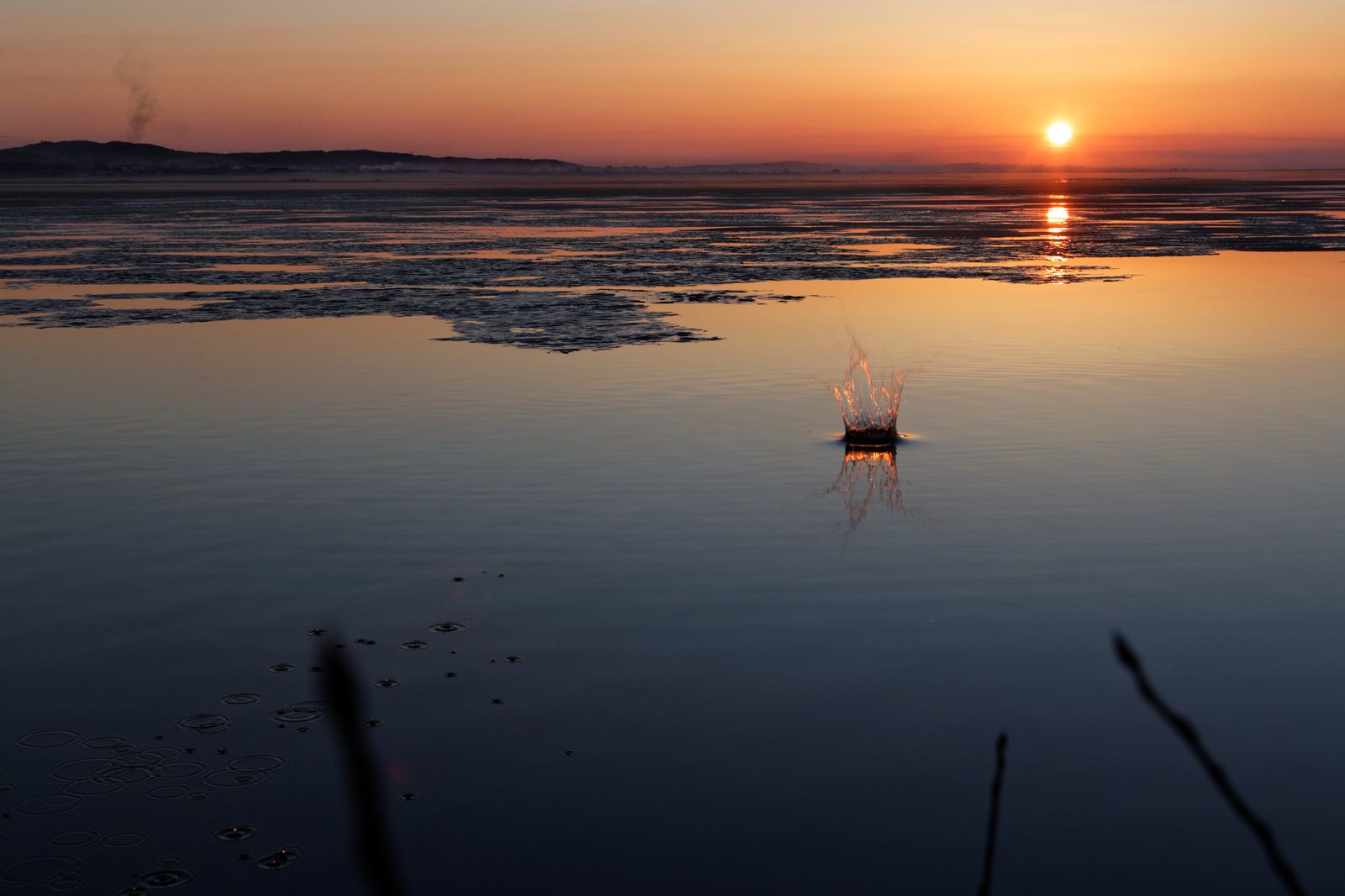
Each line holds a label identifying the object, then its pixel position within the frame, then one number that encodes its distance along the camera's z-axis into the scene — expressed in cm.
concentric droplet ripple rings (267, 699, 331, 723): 705
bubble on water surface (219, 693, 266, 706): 720
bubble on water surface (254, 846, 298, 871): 560
